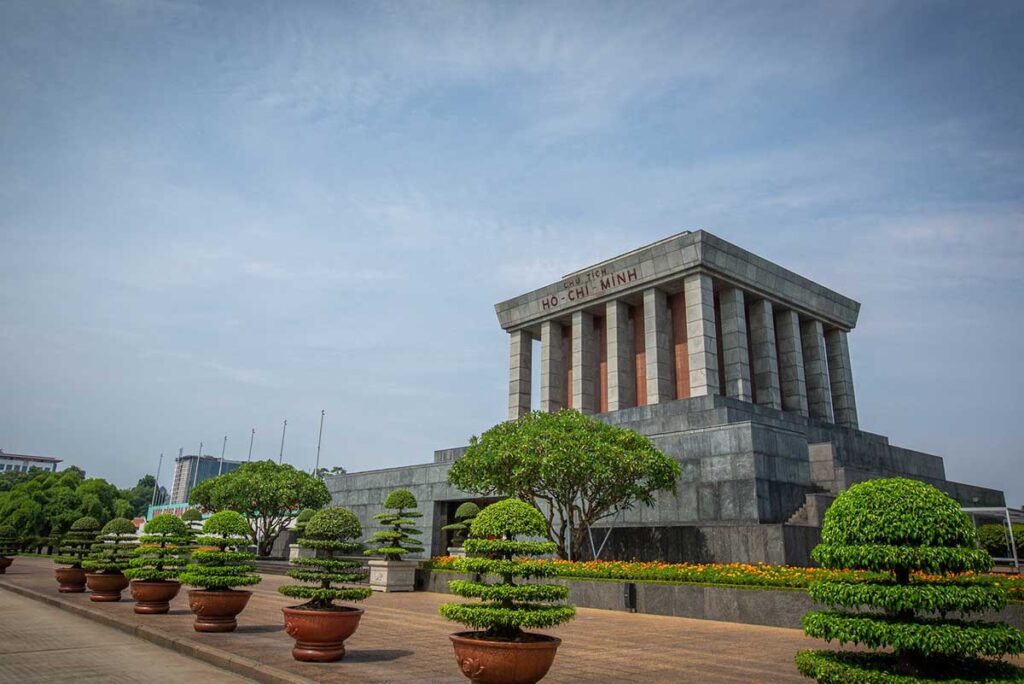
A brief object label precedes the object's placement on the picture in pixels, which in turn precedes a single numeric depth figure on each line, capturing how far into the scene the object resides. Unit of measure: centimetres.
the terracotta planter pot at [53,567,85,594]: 2014
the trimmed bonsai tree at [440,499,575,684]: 766
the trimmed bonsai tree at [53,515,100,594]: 2000
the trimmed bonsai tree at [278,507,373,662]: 1005
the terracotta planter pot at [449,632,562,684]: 762
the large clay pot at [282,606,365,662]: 1002
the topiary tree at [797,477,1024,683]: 611
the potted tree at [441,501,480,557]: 3046
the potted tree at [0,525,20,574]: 2949
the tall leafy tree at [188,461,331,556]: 4206
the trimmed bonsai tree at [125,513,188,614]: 1525
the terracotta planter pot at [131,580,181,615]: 1520
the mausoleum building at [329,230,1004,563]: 2383
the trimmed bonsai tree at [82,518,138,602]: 1761
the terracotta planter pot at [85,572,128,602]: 1761
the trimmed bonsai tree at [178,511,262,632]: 1262
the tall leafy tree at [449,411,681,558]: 2191
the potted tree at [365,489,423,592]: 2502
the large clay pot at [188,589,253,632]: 1260
